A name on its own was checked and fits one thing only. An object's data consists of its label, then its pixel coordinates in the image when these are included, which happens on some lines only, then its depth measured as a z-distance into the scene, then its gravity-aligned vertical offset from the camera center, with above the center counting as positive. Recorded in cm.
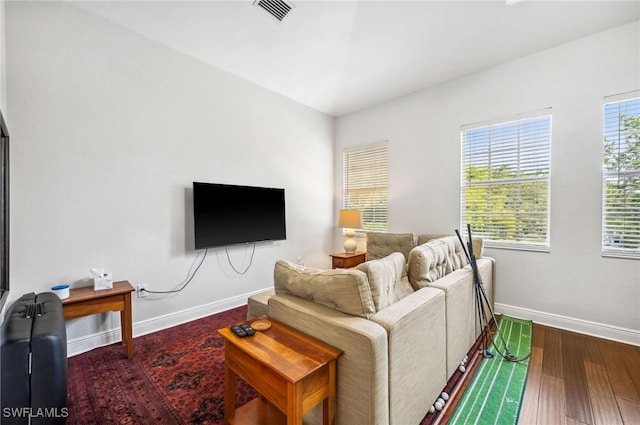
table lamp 427 -19
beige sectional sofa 124 -62
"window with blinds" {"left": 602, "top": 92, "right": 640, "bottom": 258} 254 +33
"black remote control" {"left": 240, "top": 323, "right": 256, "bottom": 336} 146 -67
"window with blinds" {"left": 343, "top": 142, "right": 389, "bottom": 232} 443 +47
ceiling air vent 241 +186
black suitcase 122 -79
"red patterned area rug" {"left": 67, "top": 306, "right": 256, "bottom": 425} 167 -128
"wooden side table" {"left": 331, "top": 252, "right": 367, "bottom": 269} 406 -76
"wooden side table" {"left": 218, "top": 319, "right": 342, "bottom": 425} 113 -76
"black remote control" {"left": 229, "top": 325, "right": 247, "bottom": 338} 145 -67
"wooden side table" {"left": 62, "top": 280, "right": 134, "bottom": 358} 208 -77
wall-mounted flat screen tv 306 -6
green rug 165 -126
